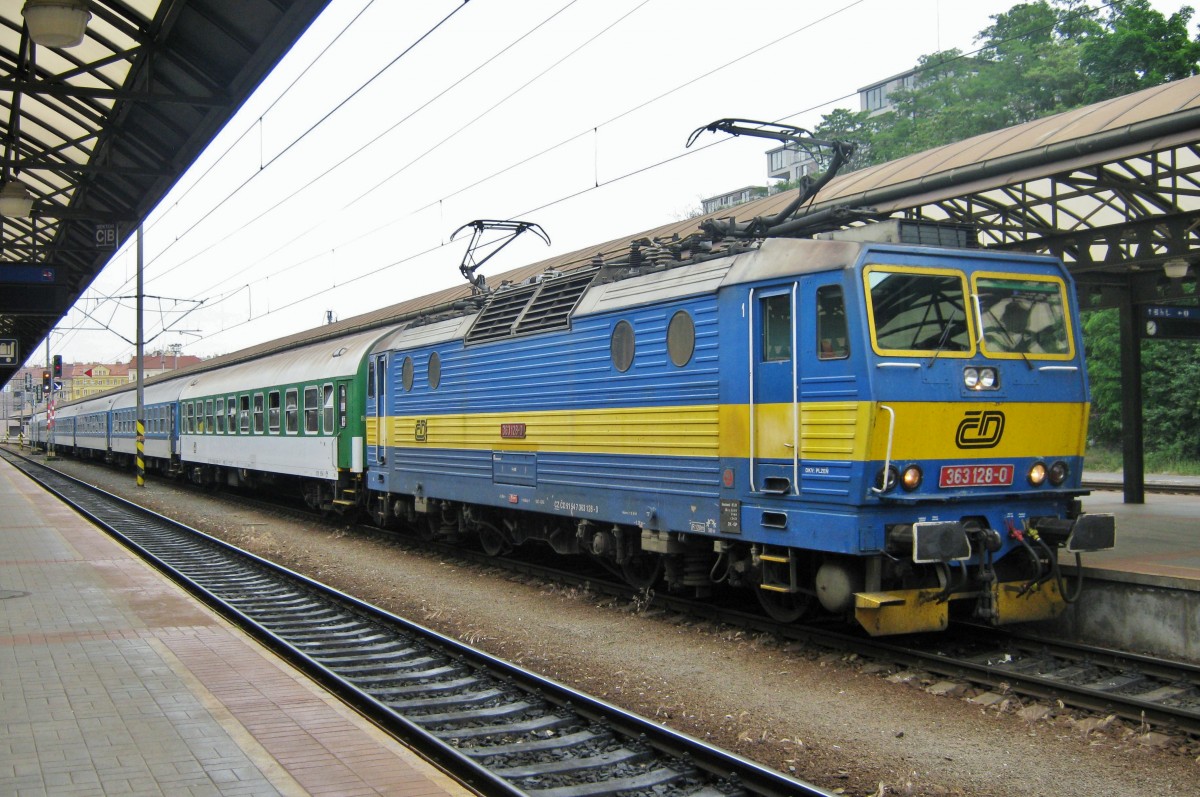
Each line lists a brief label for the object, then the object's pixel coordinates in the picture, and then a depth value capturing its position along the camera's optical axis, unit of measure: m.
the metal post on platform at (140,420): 30.18
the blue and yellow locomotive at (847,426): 8.48
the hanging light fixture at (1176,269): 15.07
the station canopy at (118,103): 11.38
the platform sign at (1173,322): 17.22
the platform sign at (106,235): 19.73
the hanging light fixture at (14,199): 15.12
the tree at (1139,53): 38.38
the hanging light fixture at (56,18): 9.29
